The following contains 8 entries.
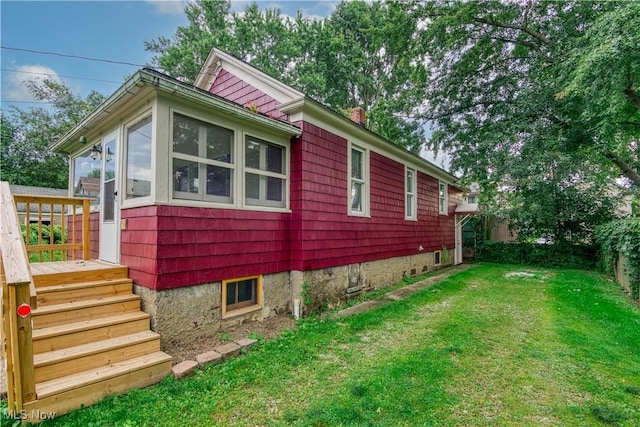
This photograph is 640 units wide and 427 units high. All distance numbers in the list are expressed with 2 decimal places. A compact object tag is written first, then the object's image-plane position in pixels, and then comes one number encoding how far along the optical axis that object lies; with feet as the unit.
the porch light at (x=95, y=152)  15.70
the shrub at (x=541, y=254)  37.29
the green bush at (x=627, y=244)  20.65
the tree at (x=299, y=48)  56.29
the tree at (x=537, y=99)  20.81
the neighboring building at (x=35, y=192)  60.32
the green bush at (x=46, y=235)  40.42
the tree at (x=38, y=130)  68.03
